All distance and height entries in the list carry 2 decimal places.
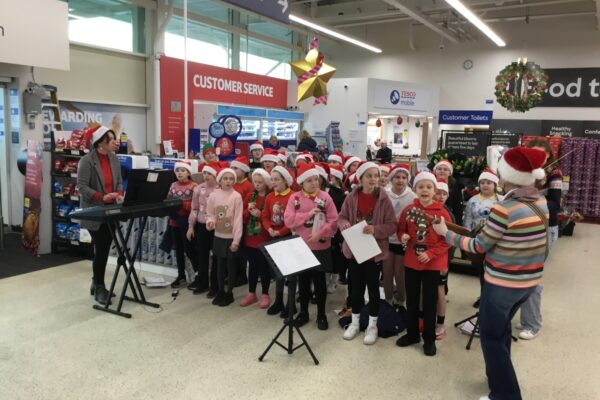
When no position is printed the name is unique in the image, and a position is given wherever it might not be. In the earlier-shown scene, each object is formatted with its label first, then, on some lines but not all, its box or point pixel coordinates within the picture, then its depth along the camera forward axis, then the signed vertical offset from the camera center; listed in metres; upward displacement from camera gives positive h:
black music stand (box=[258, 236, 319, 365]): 3.23 -1.16
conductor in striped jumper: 2.67 -0.57
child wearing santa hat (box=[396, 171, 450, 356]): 3.51 -0.75
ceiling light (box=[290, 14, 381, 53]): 11.20 +3.06
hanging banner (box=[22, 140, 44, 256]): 6.11 -0.72
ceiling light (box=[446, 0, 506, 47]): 9.32 +2.89
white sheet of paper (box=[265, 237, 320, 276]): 3.27 -0.76
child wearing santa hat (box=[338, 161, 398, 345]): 3.78 -0.59
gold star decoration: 6.76 +1.03
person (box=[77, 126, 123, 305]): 4.41 -0.41
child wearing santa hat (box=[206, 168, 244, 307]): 4.42 -0.68
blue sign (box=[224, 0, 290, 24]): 4.49 +1.35
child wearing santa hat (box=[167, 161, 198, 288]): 5.01 -0.76
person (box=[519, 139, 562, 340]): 4.04 -1.21
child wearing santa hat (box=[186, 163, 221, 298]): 4.78 -0.86
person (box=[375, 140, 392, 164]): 12.32 -0.15
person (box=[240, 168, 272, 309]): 4.48 -0.83
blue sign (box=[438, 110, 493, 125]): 11.09 +0.76
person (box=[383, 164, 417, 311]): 4.19 -0.88
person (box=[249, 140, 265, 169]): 7.17 -0.09
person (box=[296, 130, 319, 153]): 10.06 +0.06
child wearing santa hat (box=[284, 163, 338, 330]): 3.97 -0.60
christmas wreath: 7.30 +1.01
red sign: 10.45 +1.35
